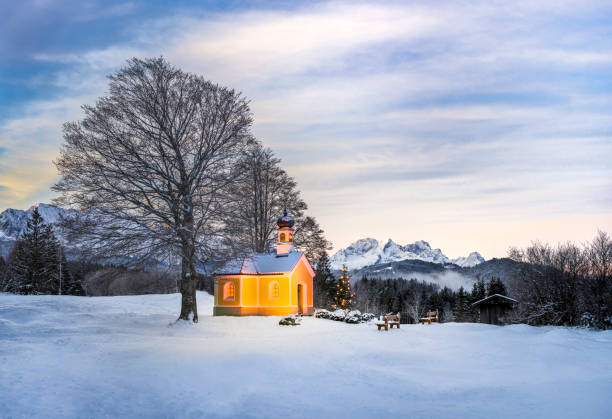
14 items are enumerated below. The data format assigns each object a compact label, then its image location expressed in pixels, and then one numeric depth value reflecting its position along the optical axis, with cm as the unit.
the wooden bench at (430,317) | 2868
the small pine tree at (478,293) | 7502
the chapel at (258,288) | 3067
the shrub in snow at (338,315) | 2889
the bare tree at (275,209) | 3753
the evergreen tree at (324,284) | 5053
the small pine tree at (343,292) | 4172
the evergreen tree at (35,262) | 4616
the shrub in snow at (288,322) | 2494
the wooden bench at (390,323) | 2321
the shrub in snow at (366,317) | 2840
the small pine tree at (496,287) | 6046
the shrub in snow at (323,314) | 3020
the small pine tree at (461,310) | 7631
